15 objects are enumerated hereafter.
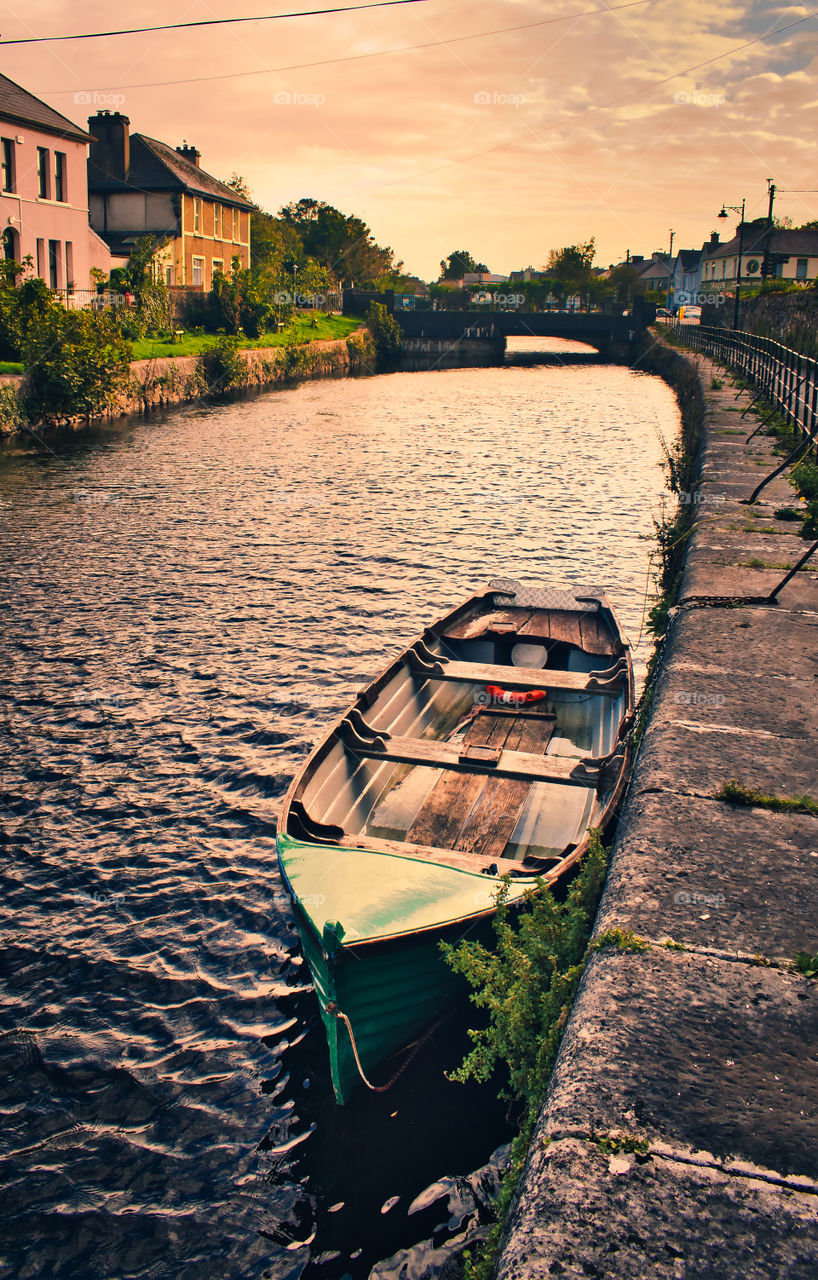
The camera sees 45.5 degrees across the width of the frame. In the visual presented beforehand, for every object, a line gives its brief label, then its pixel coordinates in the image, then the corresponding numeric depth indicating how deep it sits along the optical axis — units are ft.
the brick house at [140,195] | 176.76
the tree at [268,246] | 248.48
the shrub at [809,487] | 30.86
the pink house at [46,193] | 117.60
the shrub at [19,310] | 92.99
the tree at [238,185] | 305.94
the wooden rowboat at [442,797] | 16.47
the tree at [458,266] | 638.12
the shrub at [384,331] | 238.27
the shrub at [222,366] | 135.73
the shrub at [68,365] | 91.20
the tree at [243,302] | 160.69
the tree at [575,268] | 431.84
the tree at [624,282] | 428.56
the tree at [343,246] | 428.15
